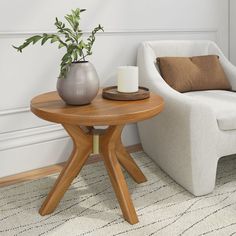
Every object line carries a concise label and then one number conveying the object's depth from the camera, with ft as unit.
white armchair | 5.35
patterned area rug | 4.81
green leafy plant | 4.71
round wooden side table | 4.42
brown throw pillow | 7.09
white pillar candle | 5.15
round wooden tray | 5.14
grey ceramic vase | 4.80
